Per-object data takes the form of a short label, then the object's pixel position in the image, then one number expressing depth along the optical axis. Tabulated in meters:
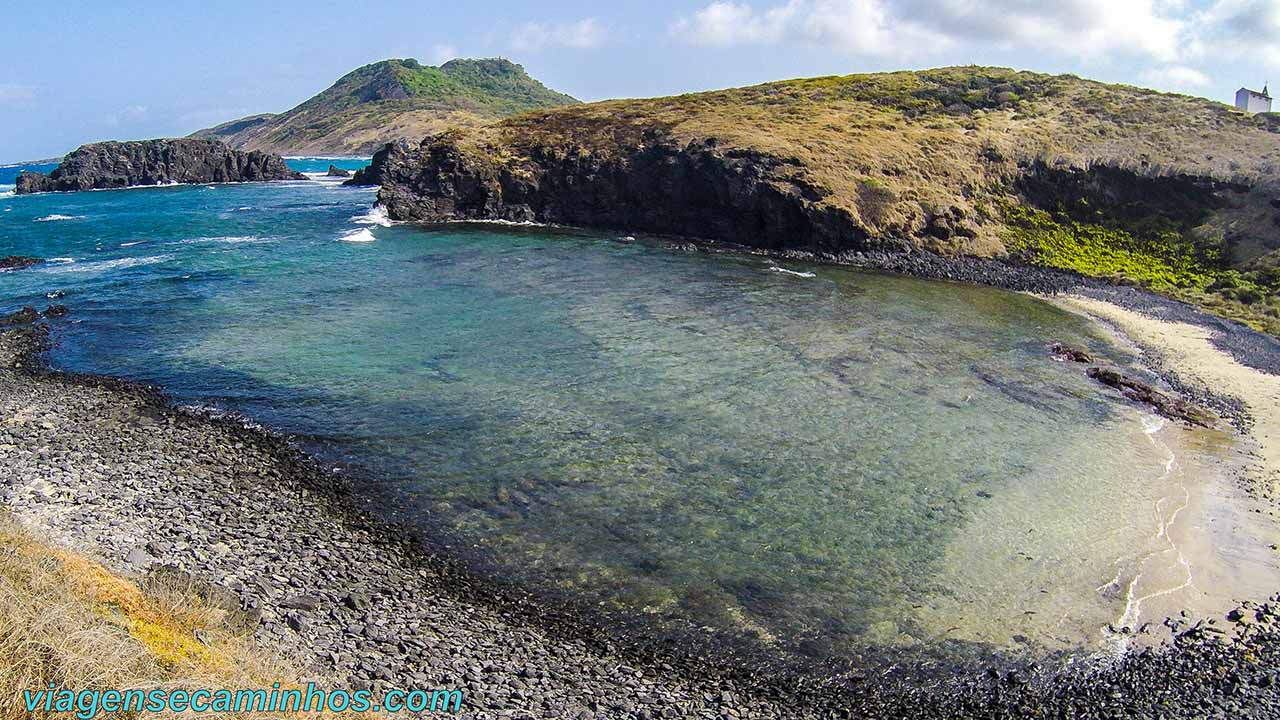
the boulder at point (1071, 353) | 34.78
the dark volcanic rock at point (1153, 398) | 28.45
